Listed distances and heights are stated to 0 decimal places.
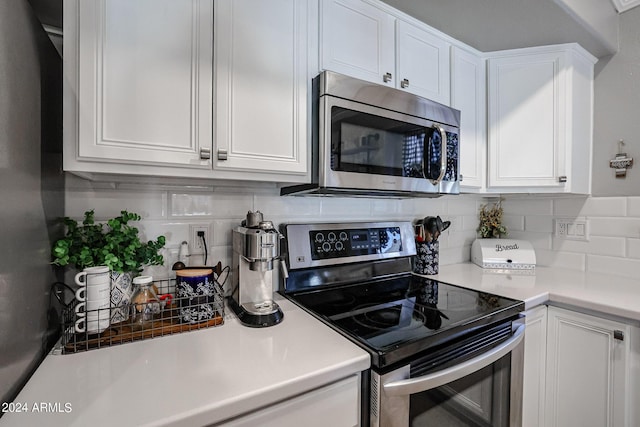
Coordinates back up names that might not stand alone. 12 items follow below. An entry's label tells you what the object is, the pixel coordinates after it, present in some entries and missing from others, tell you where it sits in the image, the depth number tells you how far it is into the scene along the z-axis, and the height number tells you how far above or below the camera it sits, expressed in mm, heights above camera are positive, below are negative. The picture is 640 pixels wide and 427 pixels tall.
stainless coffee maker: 970 -219
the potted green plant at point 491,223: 2111 -89
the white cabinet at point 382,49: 1191 +714
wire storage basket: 828 -329
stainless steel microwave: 1110 +282
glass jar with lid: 937 -299
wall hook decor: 1681 +273
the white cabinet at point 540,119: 1628 +517
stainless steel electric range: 828 -385
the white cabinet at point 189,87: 785 +369
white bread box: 1832 -274
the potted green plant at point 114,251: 886 -126
